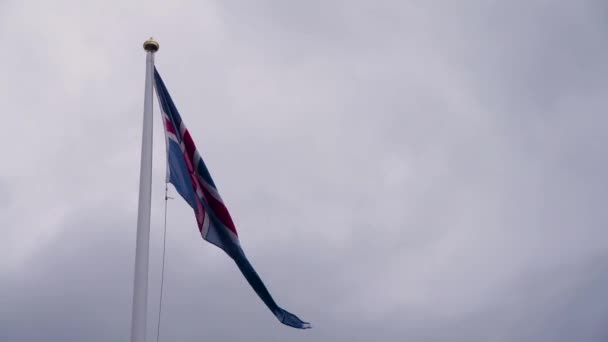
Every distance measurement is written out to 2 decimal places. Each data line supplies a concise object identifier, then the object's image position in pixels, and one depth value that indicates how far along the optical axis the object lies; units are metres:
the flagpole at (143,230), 13.46
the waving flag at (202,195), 15.54
